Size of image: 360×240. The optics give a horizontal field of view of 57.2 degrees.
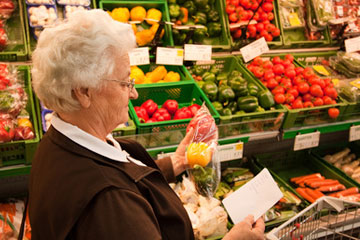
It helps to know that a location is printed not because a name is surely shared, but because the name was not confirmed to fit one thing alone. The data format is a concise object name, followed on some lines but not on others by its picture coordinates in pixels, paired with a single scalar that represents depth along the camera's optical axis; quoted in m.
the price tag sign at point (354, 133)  2.73
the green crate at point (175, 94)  2.51
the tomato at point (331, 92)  2.87
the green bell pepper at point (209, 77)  3.01
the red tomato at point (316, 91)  2.86
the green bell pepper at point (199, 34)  3.13
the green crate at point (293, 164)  3.12
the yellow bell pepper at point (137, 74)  2.74
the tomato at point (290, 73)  3.08
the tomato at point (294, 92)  2.92
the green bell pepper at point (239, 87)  2.87
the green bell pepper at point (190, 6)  3.26
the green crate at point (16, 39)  2.39
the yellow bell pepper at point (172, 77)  2.85
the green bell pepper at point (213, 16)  3.28
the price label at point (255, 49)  2.99
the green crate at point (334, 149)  3.39
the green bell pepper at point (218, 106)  2.74
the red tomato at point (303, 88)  2.96
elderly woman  1.03
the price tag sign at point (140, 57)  2.64
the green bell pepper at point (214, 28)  3.20
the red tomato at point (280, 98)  2.78
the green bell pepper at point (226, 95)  2.82
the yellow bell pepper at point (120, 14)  2.92
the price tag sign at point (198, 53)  2.80
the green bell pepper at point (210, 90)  2.82
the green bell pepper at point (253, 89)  2.85
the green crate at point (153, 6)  2.93
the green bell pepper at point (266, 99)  2.74
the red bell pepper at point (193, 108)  2.57
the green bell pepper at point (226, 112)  2.67
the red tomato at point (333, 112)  2.62
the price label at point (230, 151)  2.26
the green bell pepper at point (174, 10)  3.14
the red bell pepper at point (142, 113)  2.51
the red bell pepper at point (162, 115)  2.54
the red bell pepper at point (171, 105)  2.62
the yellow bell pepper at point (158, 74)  2.86
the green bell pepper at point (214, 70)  3.08
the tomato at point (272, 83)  3.01
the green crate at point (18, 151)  1.80
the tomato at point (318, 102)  2.81
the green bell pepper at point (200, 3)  3.26
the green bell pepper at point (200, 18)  3.25
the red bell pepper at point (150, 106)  2.58
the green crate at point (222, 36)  3.15
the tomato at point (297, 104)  2.79
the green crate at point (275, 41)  3.21
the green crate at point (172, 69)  2.86
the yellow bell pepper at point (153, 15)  3.05
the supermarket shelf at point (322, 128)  2.53
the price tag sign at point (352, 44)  3.32
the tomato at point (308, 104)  2.82
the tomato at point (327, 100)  2.81
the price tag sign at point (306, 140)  2.55
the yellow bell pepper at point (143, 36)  2.97
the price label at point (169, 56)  2.74
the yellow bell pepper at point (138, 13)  3.03
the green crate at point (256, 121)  2.30
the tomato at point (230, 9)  3.30
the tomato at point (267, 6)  3.43
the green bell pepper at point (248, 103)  2.72
